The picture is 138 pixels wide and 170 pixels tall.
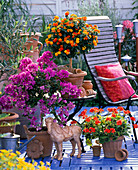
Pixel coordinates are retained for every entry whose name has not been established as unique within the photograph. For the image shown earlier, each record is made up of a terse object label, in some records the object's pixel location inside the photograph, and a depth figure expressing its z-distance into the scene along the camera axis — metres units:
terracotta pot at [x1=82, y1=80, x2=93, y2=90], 5.74
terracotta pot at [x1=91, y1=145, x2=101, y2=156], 5.12
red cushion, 6.31
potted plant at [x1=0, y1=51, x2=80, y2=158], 4.80
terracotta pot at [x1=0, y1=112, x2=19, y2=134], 5.22
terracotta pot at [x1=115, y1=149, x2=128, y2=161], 4.93
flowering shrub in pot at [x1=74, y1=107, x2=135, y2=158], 4.97
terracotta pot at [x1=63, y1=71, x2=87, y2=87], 5.41
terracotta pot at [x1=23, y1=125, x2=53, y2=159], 5.01
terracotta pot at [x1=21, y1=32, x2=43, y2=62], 5.98
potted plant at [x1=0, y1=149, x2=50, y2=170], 2.56
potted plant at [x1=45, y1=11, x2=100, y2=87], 5.31
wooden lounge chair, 6.39
